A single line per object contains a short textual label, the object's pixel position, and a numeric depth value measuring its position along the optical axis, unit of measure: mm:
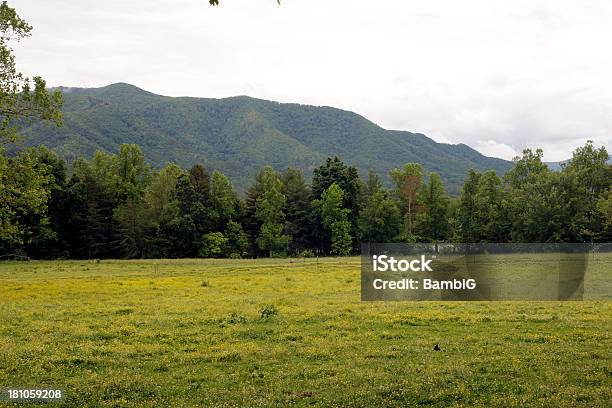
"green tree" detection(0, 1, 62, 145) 19141
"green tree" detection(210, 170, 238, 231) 86375
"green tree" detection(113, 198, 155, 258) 79625
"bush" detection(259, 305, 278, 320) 20969
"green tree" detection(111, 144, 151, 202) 85312
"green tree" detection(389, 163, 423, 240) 95188
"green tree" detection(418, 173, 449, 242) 94500
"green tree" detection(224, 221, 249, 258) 84438
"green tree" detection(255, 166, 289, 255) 85875
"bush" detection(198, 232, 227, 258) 80250
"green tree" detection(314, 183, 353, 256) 88688
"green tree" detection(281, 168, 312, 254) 94312
